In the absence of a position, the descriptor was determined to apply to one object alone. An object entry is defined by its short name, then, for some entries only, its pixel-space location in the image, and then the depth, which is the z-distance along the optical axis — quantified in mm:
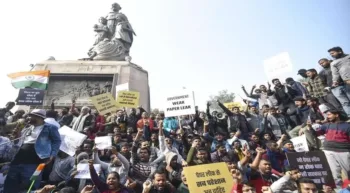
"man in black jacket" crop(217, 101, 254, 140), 8562
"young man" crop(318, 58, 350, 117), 7238
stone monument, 14008
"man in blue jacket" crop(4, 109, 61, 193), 4703
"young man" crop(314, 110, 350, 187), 5023
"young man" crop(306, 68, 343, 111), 8136
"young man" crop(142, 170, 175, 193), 4664
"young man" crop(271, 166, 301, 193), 4160
